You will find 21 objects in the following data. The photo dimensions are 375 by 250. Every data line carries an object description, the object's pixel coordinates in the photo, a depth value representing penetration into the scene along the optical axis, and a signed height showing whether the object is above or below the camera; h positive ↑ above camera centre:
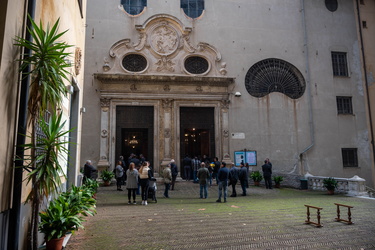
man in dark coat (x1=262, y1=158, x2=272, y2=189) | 15.95 -0.68
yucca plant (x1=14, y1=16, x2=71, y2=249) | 4.77 +1.10
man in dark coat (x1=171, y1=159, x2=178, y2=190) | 14.74 -0.54
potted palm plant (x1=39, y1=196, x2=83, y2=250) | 5.36 -1.17
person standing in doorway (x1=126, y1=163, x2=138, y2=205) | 10.68 -0.71
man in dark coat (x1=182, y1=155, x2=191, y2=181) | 17.64 -0.40
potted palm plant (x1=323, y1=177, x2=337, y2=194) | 14.02 -1.25
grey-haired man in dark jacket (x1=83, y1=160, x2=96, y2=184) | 12.70 -0.41
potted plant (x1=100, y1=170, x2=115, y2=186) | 15.92 -0.87
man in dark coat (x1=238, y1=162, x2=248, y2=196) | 13.46 -0.81
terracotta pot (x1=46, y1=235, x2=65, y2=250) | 5.35 -1.52
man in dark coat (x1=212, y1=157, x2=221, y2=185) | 16.58 -0.34
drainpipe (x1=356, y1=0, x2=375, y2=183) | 19.62 +6.22
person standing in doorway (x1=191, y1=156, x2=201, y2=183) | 17.22 -0.40
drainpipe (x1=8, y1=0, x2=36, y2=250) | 4.68 -0.15
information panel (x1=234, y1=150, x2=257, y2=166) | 19.45 +0.19
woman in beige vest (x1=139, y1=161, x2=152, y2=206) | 10.84 -0.65
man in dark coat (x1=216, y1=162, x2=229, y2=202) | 11.53 -0.68
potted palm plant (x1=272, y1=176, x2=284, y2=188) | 16.92 -1.19
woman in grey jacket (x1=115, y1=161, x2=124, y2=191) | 14.32 -0.64
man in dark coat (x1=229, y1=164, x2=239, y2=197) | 13.09 -0.77
